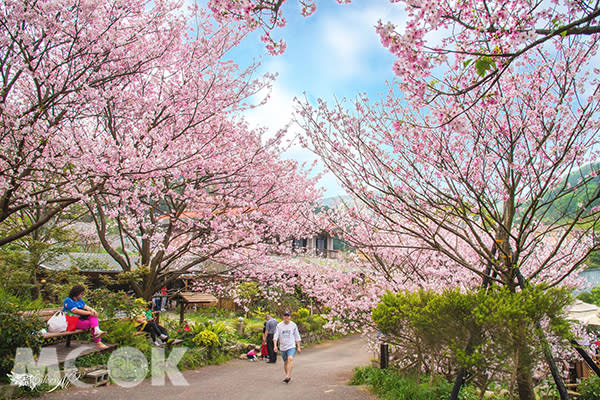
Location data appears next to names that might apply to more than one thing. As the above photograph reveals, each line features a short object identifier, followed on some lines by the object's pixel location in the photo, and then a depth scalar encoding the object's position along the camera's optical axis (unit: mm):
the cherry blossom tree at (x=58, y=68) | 5090
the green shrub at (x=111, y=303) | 8842
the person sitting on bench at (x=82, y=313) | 7098
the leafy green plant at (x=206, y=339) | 10776
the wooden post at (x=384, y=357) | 9402
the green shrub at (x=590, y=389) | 5773
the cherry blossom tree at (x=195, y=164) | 6957
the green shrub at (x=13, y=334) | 5871
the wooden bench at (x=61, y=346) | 6621
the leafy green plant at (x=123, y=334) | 8234
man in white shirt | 8492
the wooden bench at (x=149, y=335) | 9061
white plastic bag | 6758
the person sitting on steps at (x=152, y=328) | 9305
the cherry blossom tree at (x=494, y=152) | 4699
